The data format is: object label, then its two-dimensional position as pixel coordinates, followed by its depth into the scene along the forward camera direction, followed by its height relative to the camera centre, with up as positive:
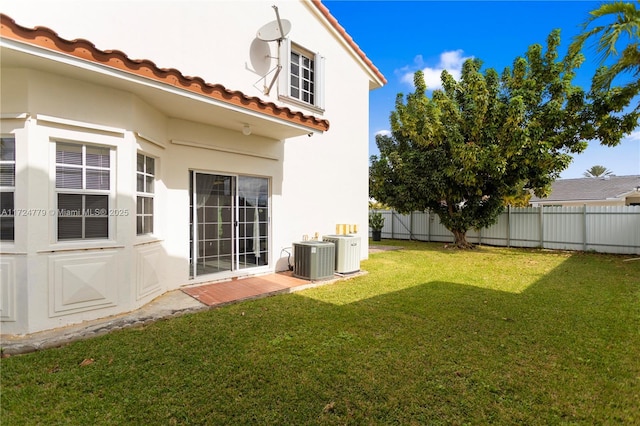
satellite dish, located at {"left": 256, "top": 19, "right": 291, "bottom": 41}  7.33 +4.54
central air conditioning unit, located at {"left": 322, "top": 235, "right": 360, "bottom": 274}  8.33 -1.08
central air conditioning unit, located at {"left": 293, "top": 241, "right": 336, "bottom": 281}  7.58 -1.19
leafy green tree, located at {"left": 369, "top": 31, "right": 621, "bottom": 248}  11.55 +3.20
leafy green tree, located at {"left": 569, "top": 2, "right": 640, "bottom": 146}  8.38 +4.58
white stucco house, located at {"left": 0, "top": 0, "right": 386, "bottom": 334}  4.24 +1.31
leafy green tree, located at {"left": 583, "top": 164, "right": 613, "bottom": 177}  45.59 +6.60
